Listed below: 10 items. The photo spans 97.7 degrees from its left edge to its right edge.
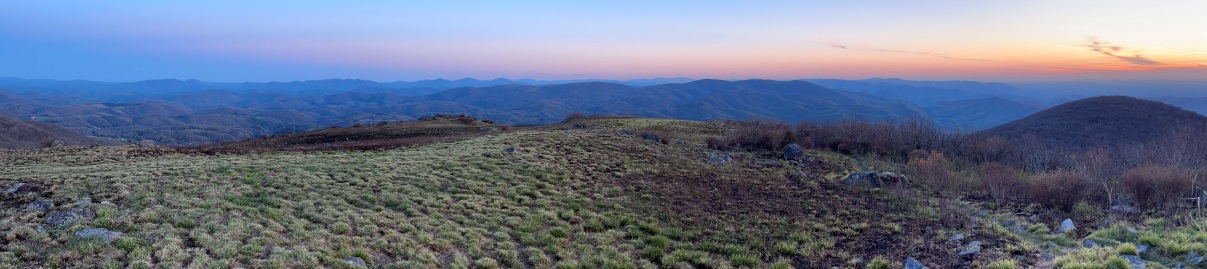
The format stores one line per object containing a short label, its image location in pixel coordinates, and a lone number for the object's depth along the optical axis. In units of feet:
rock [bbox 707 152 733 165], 109.31
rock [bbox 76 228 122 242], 37.11
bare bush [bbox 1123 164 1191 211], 57.21
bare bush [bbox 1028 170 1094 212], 61.72
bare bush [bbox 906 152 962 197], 78.44
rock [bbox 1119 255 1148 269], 36.73
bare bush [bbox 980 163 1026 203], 69.51
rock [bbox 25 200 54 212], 43.80
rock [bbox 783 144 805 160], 117.08
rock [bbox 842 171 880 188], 83.75
